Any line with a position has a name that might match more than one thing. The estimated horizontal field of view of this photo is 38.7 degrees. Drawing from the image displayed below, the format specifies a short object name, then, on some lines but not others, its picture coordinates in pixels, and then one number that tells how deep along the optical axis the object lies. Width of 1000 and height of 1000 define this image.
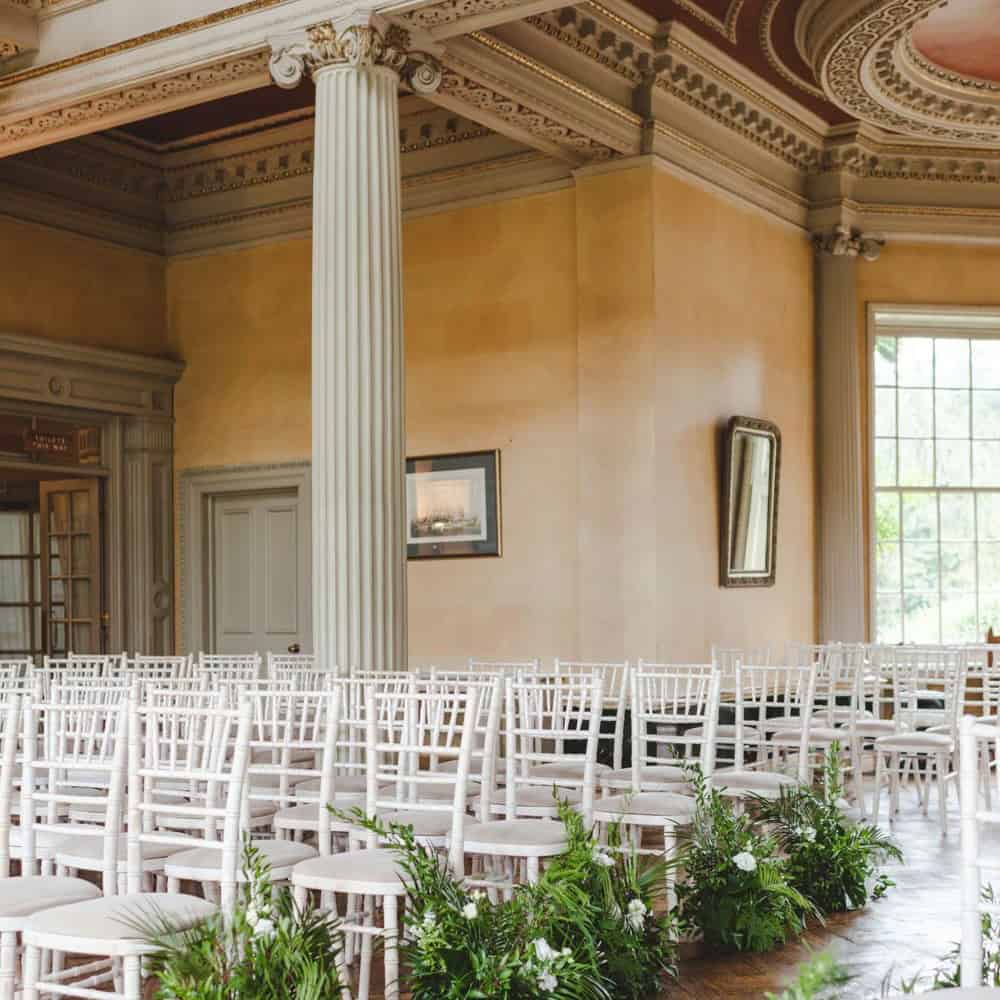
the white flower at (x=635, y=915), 4.09
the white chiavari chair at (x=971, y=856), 2.89
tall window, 12.30
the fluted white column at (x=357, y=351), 6.98
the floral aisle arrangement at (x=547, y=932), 3.41
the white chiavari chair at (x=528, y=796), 4.35
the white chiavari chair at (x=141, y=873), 3.20
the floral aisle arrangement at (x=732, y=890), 4.77
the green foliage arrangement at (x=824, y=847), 5.39
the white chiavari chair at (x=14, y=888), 3.48
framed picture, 9.96
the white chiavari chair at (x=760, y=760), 5.67
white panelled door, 11.16
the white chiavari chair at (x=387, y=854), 3.77
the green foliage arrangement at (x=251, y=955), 2.94
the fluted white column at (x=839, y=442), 11.23
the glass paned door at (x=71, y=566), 11.16
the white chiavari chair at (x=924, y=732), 7.53
